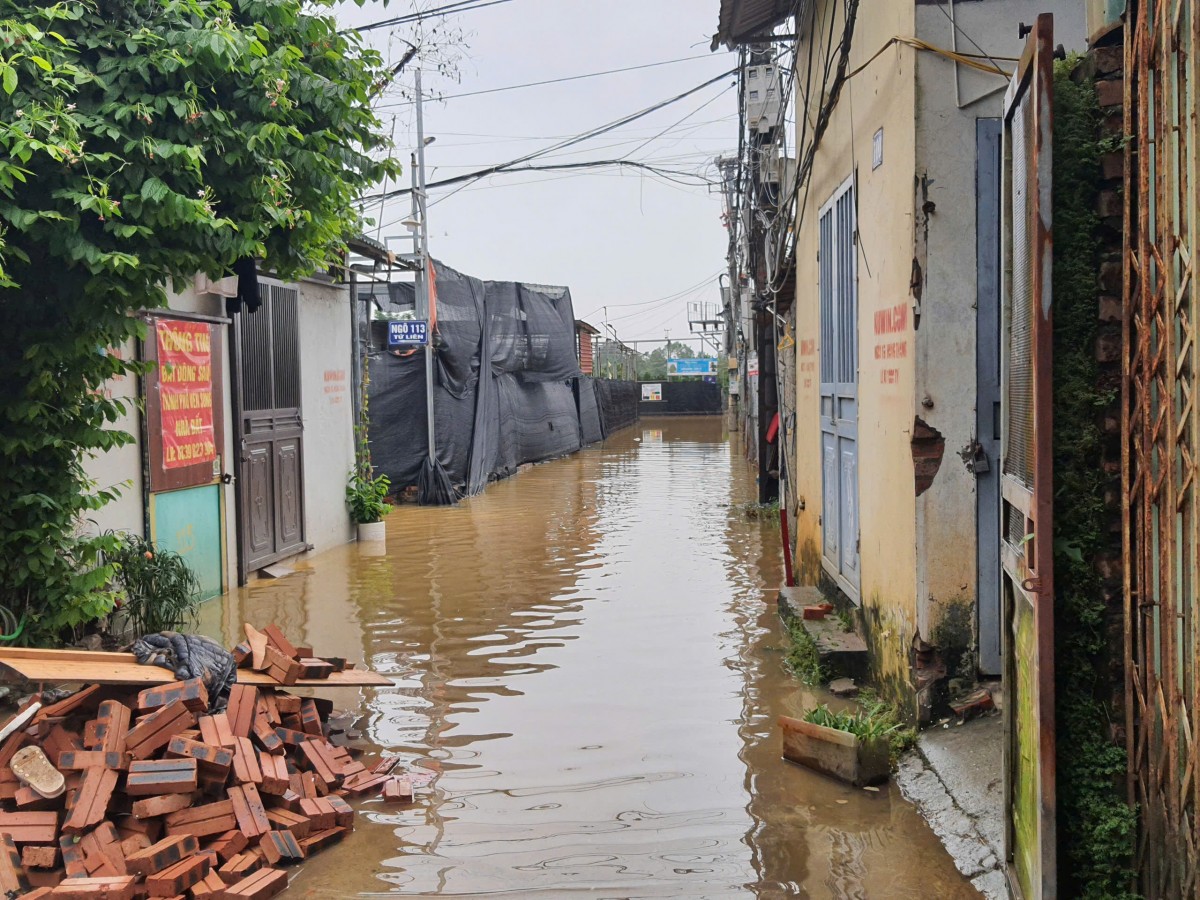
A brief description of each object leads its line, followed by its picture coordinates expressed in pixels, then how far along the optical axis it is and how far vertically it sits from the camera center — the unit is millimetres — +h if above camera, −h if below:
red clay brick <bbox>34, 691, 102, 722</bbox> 4883 -1288
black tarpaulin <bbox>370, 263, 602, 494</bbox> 18594 +496
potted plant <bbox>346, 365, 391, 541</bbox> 13703 -1128
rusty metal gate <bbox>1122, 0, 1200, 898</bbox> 2932 -134
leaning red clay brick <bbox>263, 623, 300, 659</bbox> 6047 -1286
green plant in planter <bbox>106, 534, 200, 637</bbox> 7973 -1282
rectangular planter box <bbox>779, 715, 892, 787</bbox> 5168 -1719
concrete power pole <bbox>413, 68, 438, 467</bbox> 17516 +2035
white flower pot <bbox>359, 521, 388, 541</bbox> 13695 -1508
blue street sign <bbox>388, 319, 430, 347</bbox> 17812 +1353
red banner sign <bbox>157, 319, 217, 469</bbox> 9156 +221
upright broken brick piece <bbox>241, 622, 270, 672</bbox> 5840 -1274
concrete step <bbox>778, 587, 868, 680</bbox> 6820 -1560
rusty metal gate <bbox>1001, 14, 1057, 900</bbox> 3246 -253
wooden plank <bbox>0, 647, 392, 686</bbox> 4781 -1144
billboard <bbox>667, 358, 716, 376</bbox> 74562 +2790
